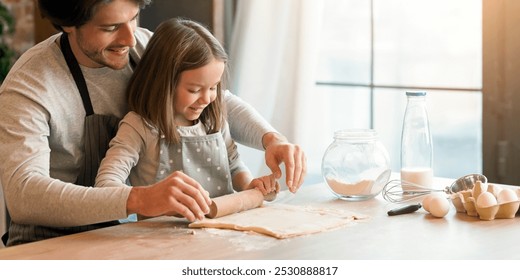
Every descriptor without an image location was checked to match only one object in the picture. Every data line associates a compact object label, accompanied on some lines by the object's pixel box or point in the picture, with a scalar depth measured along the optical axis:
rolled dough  3.39
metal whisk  3.69
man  3.40
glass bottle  3.78
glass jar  3.74
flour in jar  3.73
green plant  5.44
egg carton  3.47
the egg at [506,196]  3.48
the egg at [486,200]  3.46
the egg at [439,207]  3.51
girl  3.66
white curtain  5.24
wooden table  3.23
